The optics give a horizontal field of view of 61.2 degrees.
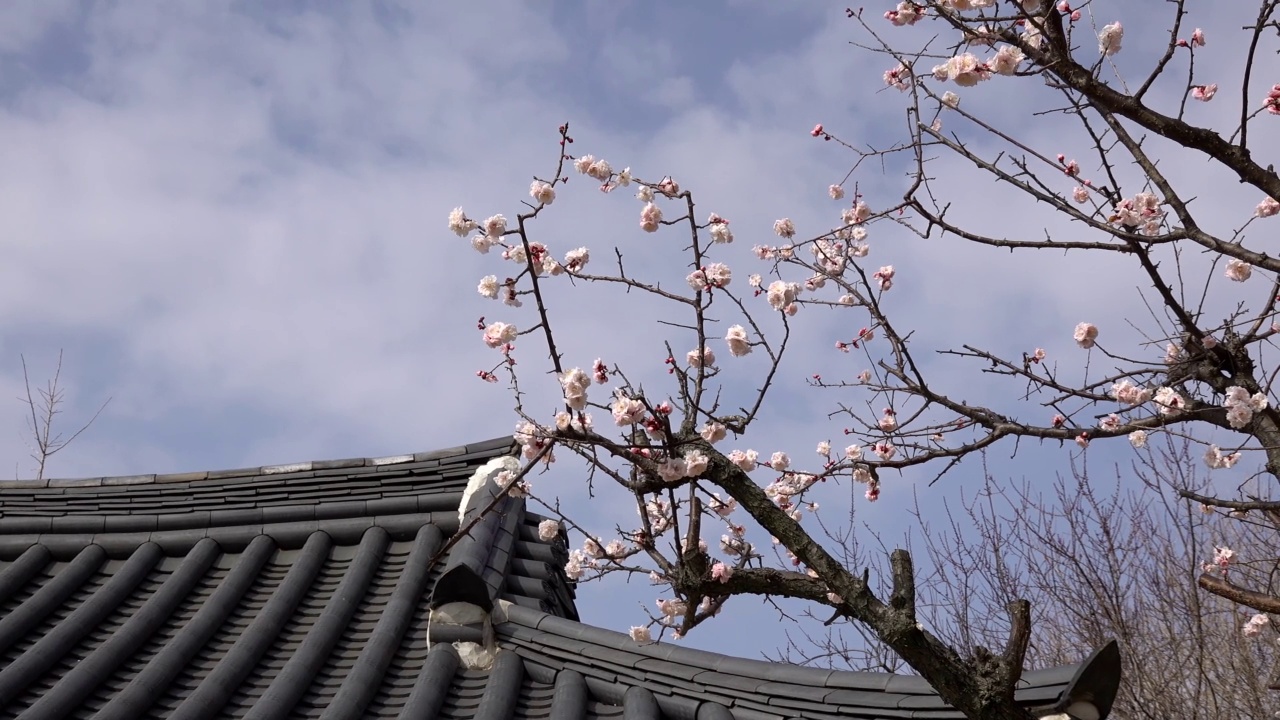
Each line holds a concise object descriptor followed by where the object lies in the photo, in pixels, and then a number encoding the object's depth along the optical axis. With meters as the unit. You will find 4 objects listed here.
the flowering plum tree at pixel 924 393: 3.82
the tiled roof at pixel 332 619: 3.98
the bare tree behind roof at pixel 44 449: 15.53
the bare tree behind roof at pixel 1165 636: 9.49
